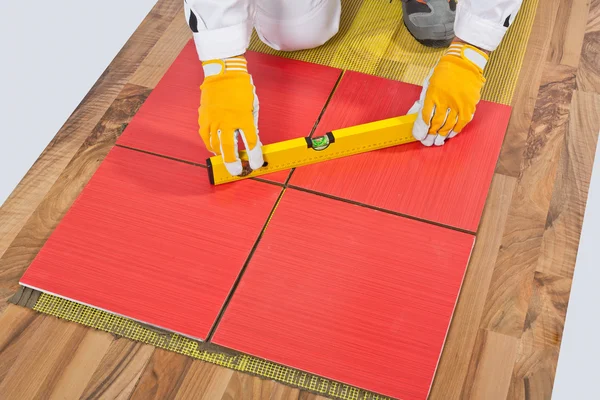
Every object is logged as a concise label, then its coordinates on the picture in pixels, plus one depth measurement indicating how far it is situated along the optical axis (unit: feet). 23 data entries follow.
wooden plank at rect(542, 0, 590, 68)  9.37
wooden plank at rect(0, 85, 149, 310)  7.46
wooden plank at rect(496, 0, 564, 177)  8.27
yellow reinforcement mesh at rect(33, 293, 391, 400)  6.49
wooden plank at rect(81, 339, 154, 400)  6.55
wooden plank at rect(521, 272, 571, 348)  6.82
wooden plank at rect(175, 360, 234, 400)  6.51
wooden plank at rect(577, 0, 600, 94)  9.06
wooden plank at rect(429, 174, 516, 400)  6.59
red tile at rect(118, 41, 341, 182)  8.34
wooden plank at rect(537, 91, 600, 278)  7.39
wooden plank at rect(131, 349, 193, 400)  6.54
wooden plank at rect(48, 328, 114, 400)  6.54
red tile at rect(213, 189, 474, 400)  6.59
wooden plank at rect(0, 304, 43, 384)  6.77
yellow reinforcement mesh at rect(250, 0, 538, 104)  9.06
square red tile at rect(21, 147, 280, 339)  7.02
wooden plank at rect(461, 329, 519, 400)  6.50
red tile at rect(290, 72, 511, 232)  7.70
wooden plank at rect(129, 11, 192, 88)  9.37
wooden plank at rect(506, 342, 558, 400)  6.47
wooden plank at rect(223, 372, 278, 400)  6.47
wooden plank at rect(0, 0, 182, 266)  7.96
